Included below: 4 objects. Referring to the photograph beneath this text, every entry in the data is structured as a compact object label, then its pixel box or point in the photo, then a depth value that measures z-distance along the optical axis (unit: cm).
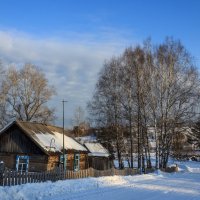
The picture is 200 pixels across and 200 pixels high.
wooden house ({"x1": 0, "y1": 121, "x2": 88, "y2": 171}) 3234
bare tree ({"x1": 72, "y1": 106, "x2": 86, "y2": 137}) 7893
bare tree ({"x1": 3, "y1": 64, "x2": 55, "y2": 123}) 5019
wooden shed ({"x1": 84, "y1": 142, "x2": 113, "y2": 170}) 4241
